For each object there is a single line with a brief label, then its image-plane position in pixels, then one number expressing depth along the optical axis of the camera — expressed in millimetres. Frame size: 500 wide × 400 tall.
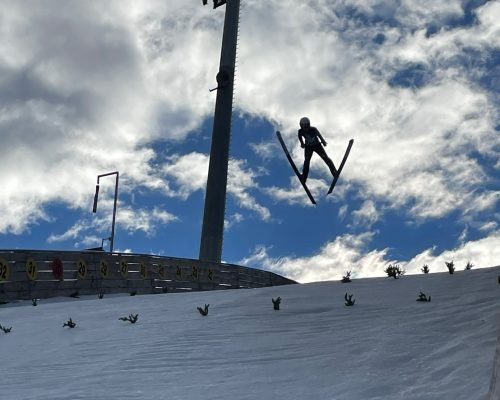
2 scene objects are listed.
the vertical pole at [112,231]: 32638
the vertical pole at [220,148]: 31875
